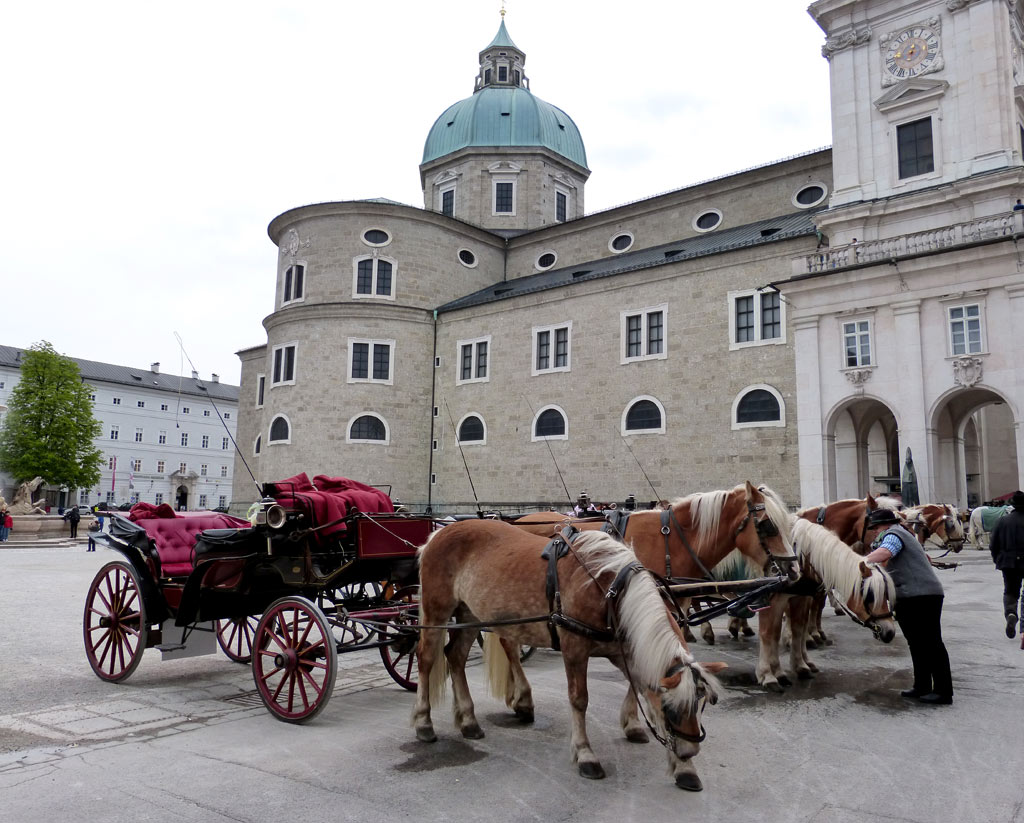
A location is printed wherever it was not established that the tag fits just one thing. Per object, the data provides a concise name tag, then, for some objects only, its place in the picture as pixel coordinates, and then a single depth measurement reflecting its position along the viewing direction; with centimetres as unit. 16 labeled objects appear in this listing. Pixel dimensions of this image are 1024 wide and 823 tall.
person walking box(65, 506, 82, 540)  3194
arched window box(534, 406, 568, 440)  3095
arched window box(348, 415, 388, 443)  3459
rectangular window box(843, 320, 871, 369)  2230
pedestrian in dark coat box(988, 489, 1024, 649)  879
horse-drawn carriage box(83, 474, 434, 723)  629
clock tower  2341
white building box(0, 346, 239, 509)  6656
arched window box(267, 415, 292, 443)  3528
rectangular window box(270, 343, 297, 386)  3609
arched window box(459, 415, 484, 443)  3381
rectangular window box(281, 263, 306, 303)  3716
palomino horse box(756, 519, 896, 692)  618
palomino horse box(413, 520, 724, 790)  395
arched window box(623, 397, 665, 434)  2811
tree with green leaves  4834
